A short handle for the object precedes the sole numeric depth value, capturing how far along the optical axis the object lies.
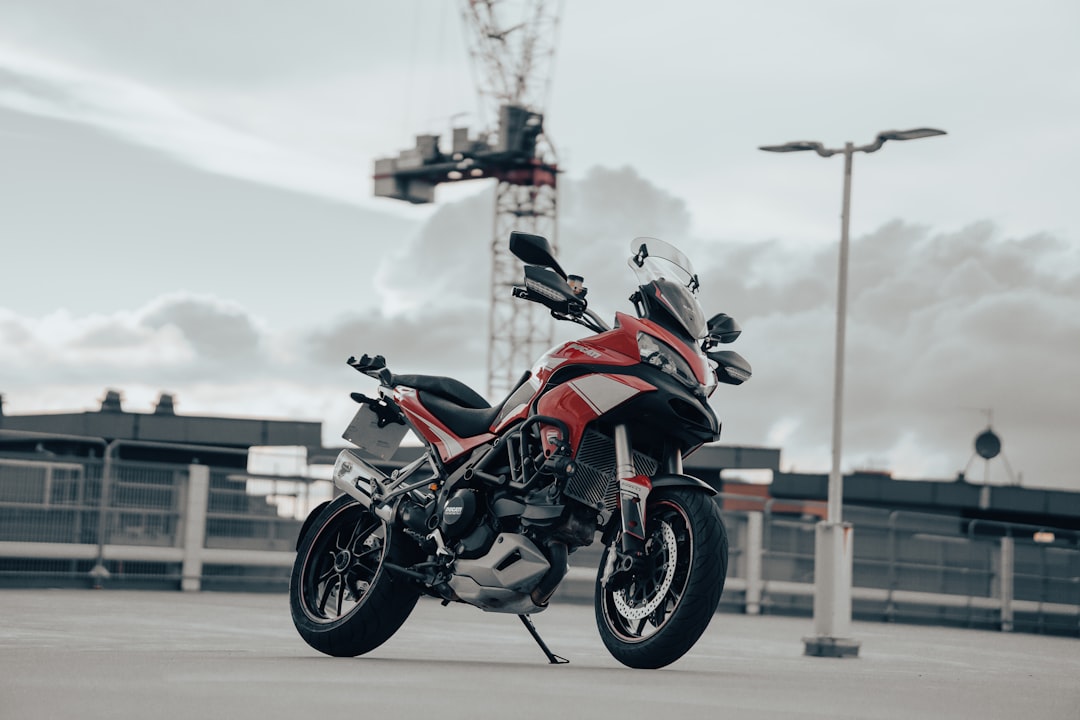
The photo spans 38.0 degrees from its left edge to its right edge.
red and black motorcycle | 7.04
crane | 81.75
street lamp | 12.98
